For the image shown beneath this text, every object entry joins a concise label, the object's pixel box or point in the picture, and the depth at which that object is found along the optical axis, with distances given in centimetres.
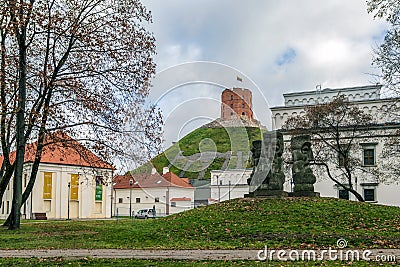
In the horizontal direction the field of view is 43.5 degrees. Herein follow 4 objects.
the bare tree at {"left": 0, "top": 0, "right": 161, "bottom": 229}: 2430
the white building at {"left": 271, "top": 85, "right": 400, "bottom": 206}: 5512
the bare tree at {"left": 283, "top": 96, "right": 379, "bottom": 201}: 4828
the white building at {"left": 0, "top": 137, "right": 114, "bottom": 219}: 6894
